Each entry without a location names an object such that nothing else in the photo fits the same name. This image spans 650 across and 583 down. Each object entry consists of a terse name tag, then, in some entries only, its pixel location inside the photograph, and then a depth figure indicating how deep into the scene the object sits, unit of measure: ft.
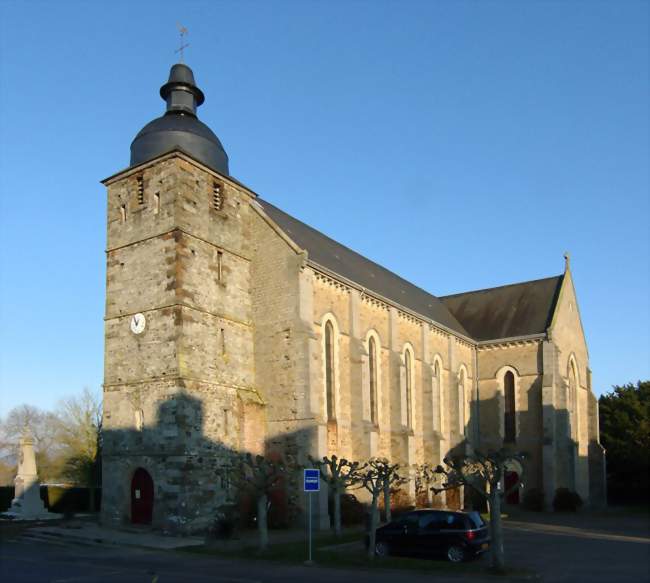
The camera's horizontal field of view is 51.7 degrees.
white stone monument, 96.94
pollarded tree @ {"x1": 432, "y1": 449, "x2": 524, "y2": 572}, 51.11
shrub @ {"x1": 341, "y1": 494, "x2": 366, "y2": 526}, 89.40
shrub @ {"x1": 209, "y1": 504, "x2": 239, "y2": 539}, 76.89
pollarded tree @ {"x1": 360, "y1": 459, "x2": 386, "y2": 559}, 57.69
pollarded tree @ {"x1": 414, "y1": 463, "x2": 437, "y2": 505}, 109.09
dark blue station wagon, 57.41
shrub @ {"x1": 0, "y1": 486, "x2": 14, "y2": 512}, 104.63
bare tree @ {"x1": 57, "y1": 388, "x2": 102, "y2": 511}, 123.85
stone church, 80.28
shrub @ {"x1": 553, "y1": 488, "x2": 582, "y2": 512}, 120.57
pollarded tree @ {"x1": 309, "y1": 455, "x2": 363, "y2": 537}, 75.00
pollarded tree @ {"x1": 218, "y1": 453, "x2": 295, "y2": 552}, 72.43
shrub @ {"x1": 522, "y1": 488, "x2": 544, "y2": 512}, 122.93
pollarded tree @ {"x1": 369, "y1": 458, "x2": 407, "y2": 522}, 73.16
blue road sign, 57.98
